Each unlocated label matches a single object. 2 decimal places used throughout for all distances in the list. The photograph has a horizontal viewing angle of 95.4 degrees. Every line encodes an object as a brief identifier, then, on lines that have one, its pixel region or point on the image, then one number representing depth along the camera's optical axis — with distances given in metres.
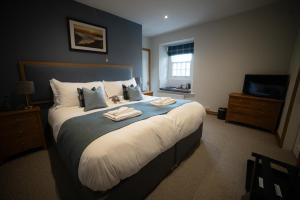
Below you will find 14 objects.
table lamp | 1.95
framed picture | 2.68
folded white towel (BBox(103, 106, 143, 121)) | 1.58
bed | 1.02
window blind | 4.42
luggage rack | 1.05
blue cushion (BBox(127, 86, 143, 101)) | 2.77
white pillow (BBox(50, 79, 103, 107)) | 2.21
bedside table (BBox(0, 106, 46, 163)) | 1.86
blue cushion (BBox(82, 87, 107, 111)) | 2.09
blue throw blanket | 1.16
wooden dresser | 2.80
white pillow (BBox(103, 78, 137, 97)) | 2.84
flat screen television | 2.77
